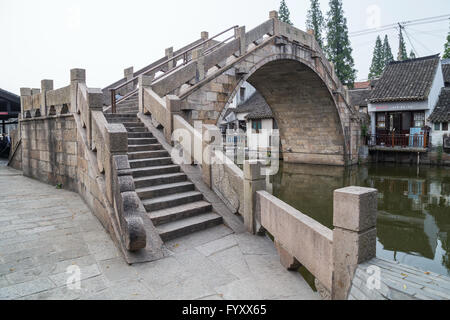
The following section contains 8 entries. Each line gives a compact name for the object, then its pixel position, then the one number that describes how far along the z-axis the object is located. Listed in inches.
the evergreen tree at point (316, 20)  1242.6
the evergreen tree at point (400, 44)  1091.9
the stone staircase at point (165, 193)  207.2
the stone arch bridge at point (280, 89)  374.6
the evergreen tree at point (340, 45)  1171.3
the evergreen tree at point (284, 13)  1262.5
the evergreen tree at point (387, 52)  1619.1
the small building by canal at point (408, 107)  775.1
